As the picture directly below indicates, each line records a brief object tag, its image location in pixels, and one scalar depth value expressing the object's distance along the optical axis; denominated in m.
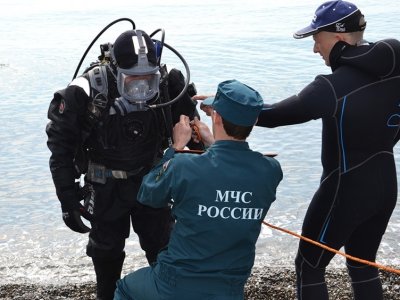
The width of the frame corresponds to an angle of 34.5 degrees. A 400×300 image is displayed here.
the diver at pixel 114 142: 4.04
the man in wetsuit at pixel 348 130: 3.55
